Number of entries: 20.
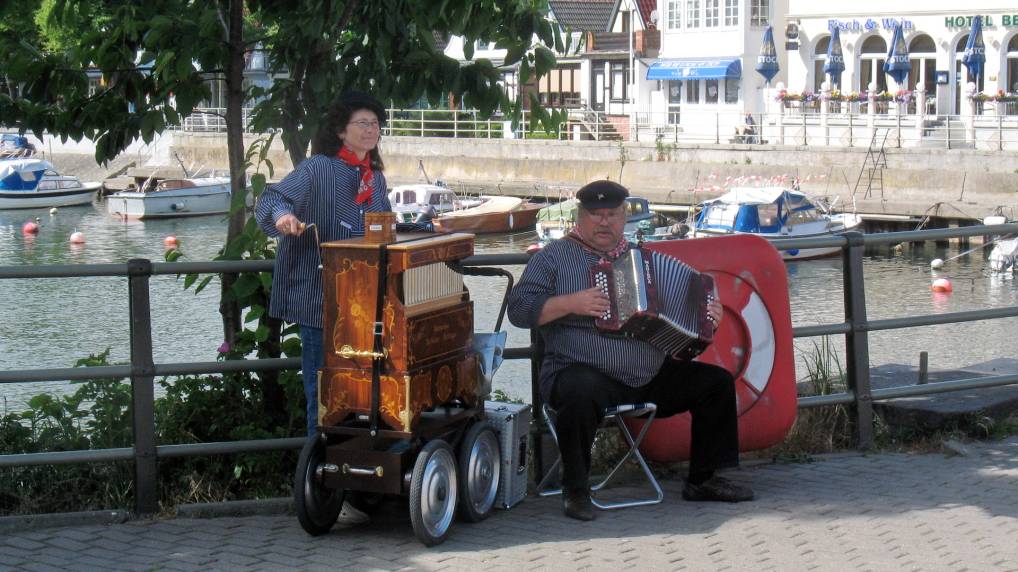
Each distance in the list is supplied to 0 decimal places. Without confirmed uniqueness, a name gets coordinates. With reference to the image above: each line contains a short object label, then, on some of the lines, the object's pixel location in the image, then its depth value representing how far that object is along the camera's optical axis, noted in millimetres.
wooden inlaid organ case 5340
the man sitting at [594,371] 5879
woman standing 5758
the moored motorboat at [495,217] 41469
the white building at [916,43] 46094
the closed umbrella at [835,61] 48500
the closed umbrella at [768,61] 50375
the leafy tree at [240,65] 6750
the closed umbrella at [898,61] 45719
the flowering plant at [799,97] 47250
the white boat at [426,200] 41531
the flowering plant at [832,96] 46250
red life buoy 6711
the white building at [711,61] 54156
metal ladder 40594
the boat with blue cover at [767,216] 36406
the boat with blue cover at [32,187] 51219
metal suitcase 5992
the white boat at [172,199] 48562
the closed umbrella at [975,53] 44250
